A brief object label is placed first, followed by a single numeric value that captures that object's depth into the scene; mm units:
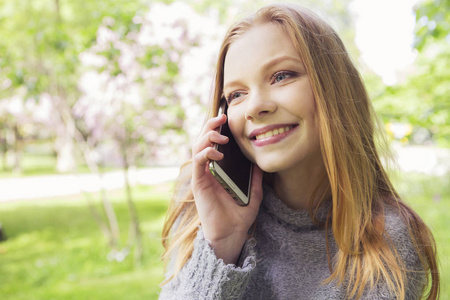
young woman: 746
